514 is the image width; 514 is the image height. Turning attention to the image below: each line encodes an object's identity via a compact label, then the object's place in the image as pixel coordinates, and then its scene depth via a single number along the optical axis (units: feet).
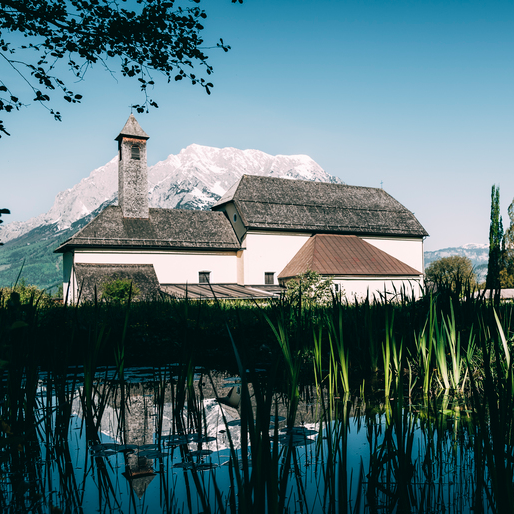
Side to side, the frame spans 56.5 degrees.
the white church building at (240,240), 115.85
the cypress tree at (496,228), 182.29
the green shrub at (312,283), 66.95
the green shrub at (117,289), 90.99
